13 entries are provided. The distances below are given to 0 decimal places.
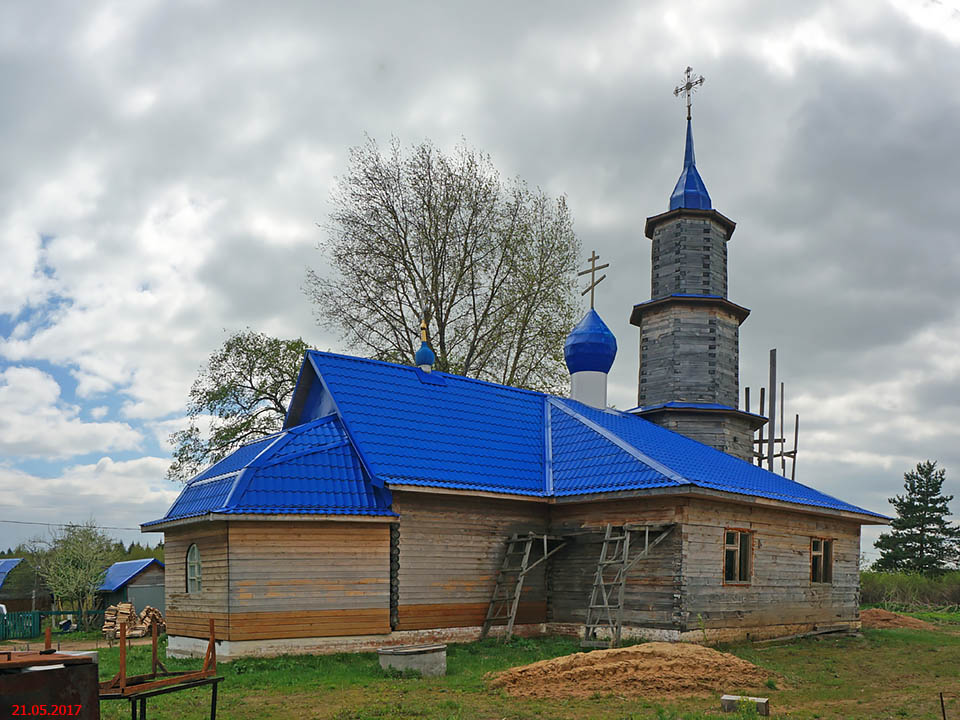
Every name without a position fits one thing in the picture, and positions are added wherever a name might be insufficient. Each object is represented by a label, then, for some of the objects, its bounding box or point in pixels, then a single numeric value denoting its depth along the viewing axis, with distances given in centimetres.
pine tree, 4300
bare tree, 3130
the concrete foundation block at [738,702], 1017
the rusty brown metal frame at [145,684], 790
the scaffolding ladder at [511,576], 1769
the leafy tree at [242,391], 2967
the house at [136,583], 3481
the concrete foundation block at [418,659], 1310
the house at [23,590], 3997
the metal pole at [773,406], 3359
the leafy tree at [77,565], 3509
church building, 1541
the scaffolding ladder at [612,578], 1662
